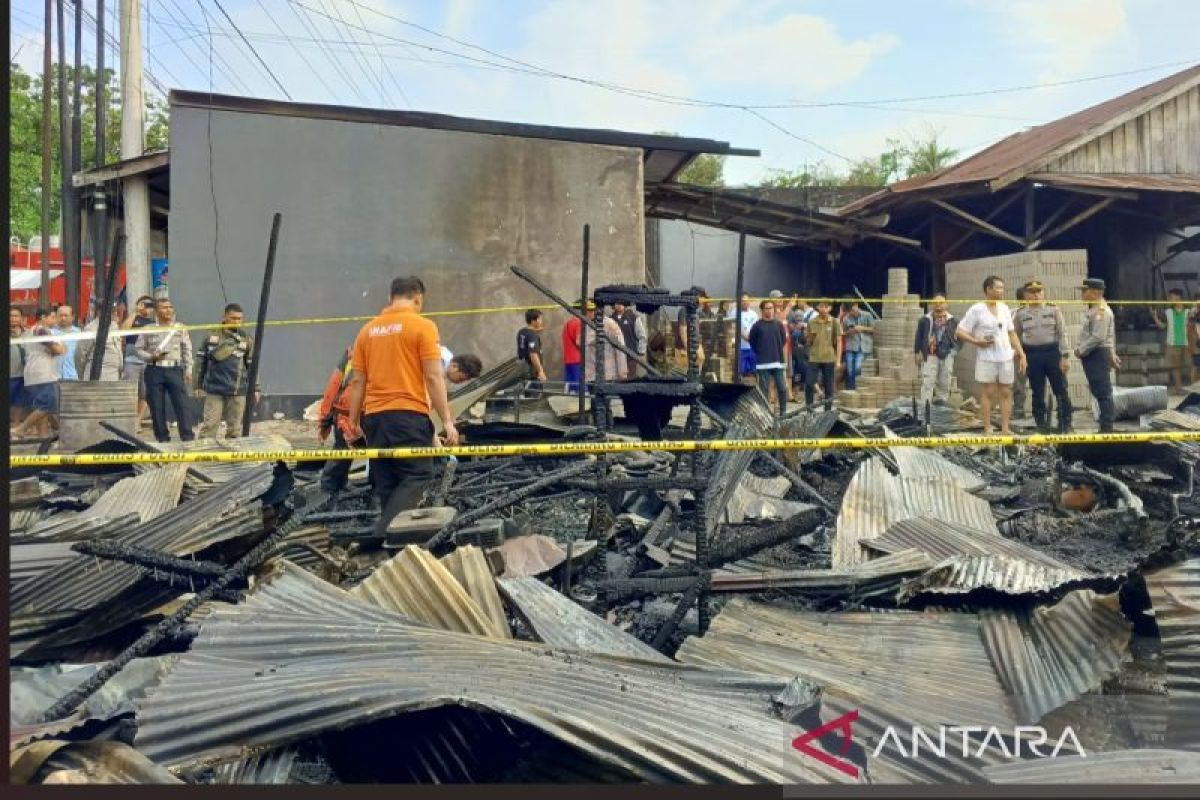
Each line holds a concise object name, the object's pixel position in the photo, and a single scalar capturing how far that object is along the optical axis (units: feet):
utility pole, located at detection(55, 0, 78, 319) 46.86
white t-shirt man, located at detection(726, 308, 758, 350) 43.88
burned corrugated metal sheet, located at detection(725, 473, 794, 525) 18.19
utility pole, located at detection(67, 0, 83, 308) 45.78
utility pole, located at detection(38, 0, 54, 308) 55.98
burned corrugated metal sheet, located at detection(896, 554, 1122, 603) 12.25
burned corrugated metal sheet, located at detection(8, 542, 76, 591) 13.65
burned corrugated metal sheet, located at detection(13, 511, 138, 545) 14.80
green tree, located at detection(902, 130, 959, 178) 126.93
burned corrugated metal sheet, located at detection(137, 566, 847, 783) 8.23
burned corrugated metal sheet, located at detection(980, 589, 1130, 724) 10.64
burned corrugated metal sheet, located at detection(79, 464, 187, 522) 17.99
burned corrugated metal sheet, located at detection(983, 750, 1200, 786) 8.28
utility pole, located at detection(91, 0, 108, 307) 44.18
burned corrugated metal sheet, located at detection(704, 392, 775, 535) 16.63
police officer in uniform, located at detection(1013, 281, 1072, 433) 30.37
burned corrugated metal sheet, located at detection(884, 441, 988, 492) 19.73
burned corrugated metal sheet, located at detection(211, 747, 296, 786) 8.58
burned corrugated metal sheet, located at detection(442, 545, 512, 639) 11.49
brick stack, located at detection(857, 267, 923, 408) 44.80
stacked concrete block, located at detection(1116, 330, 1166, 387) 49.93
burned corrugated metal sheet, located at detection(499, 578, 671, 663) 11.00
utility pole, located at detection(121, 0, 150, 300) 43.98
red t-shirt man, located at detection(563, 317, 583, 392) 35.60
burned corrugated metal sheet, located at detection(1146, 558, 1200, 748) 10.18
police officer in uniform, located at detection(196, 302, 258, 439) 30.42
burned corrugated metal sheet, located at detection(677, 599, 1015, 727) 10.27
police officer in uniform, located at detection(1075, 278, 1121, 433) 29.66
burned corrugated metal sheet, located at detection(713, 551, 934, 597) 13.00
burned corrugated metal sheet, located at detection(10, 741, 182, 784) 8.06
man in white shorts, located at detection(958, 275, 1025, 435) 30.19
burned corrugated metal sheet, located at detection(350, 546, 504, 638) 11.12
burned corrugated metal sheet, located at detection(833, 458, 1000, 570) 15.31
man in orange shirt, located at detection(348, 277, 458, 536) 17.08
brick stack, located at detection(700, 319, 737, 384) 44.83
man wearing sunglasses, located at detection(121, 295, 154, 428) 32.45
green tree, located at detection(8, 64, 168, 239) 82.12
